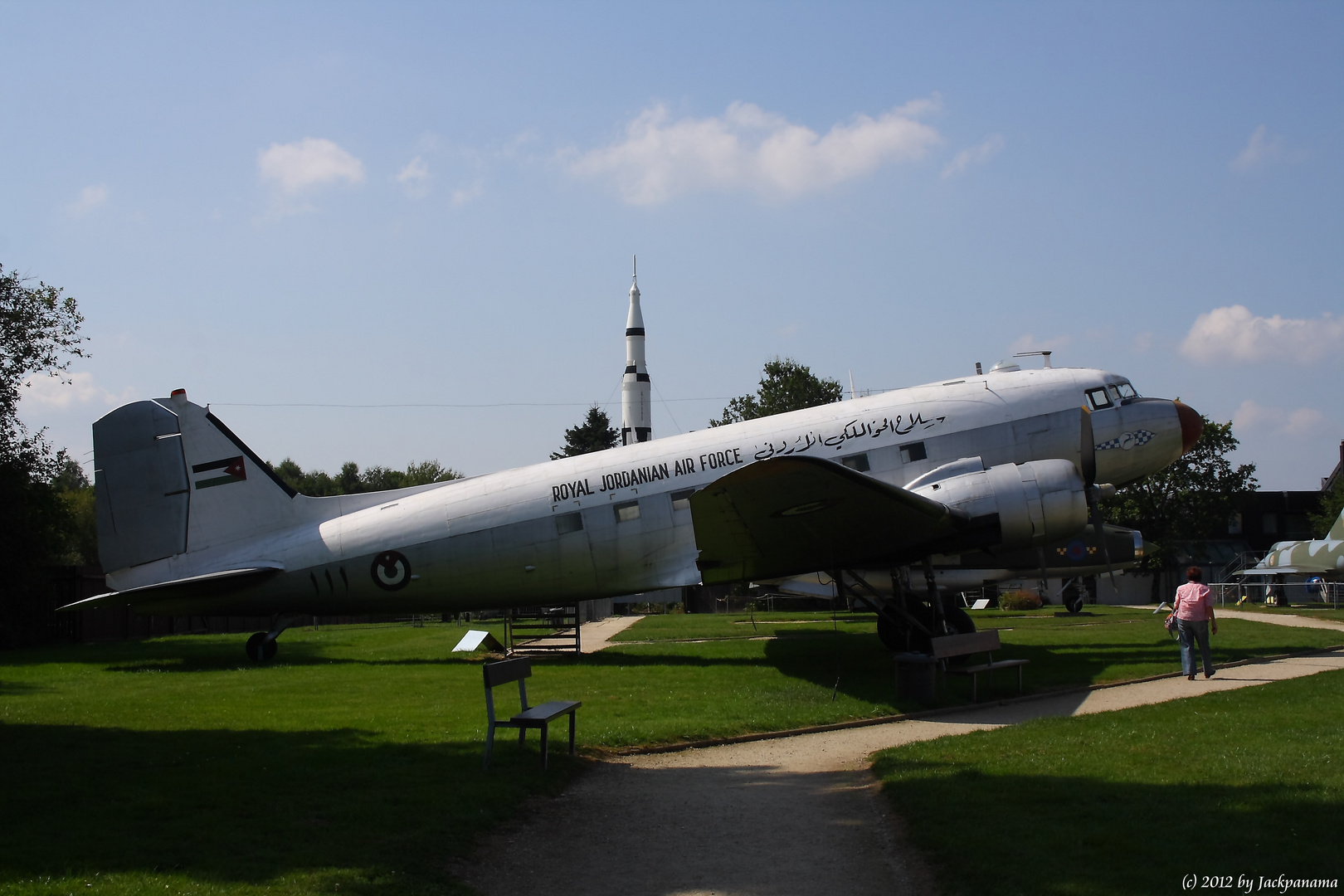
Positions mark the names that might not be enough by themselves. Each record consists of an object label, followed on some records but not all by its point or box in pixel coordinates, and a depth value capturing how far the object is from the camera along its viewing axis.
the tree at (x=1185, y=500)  58.69
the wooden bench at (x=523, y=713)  7.91
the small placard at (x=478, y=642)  18.72
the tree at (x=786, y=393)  64.56
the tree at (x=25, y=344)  25.04
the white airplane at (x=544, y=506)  15.53
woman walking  12.66
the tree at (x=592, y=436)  68.25
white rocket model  47.12
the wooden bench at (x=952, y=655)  11.48
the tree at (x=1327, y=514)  62.88
